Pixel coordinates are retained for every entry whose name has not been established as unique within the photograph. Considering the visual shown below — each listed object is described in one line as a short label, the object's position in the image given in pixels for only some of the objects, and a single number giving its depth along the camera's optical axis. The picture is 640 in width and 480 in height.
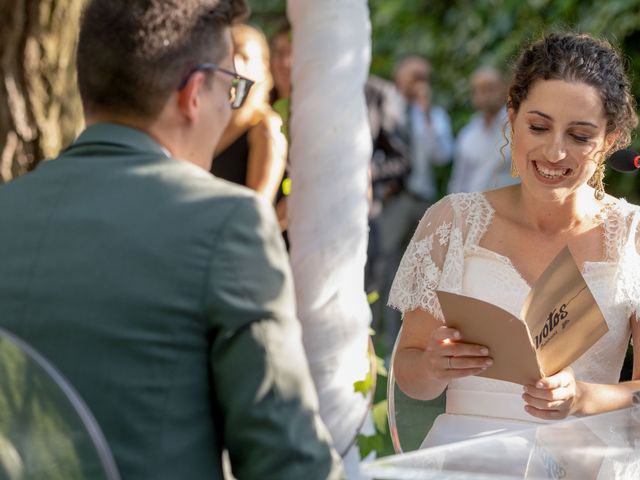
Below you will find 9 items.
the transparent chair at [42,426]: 1.76
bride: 3.28
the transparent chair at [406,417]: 3.09
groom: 1.80
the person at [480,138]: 8.62
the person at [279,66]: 5.40
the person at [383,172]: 7.82
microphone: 3.06
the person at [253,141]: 4.85
